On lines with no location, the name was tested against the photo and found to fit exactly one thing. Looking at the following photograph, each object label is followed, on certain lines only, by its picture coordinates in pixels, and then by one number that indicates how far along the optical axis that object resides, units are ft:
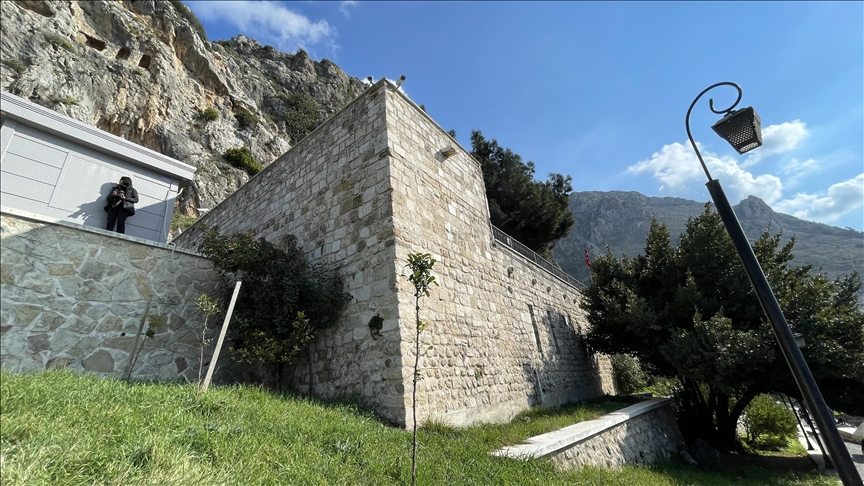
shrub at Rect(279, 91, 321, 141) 120.16
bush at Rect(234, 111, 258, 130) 97.25
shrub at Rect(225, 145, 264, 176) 86.02
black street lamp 11.18
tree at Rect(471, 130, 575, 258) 67.05
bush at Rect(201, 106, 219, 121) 87.02
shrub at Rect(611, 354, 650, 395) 51.70
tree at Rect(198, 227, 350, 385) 18.83
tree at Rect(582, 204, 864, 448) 27.86
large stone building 18.71
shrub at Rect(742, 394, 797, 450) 43.62
